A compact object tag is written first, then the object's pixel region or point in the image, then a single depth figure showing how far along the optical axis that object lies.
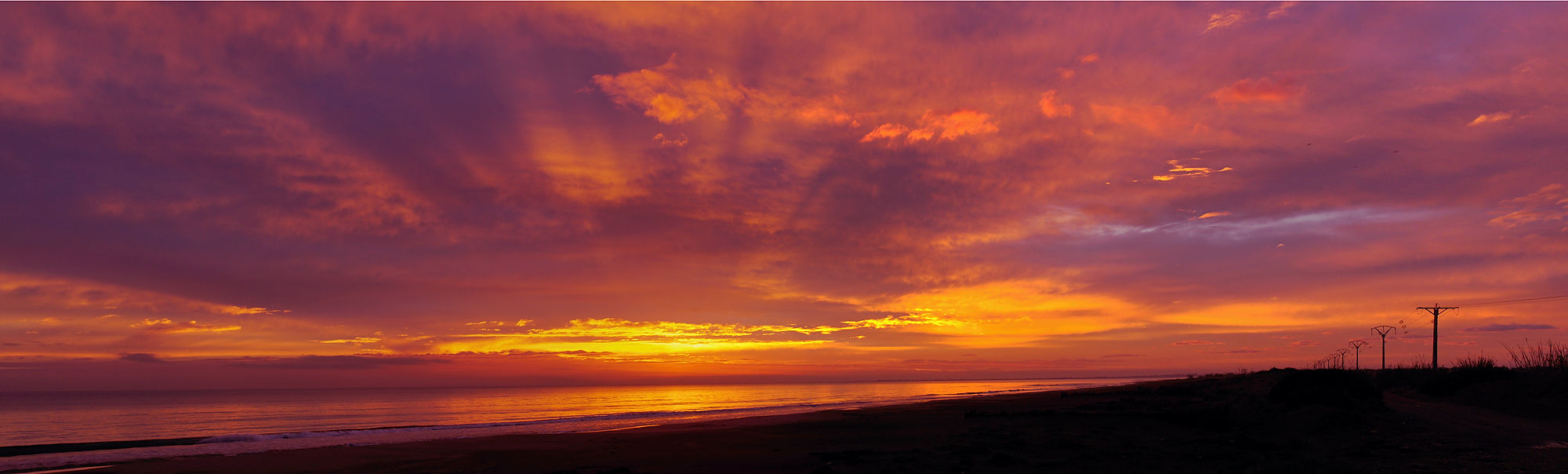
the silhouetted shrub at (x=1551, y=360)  38.41
